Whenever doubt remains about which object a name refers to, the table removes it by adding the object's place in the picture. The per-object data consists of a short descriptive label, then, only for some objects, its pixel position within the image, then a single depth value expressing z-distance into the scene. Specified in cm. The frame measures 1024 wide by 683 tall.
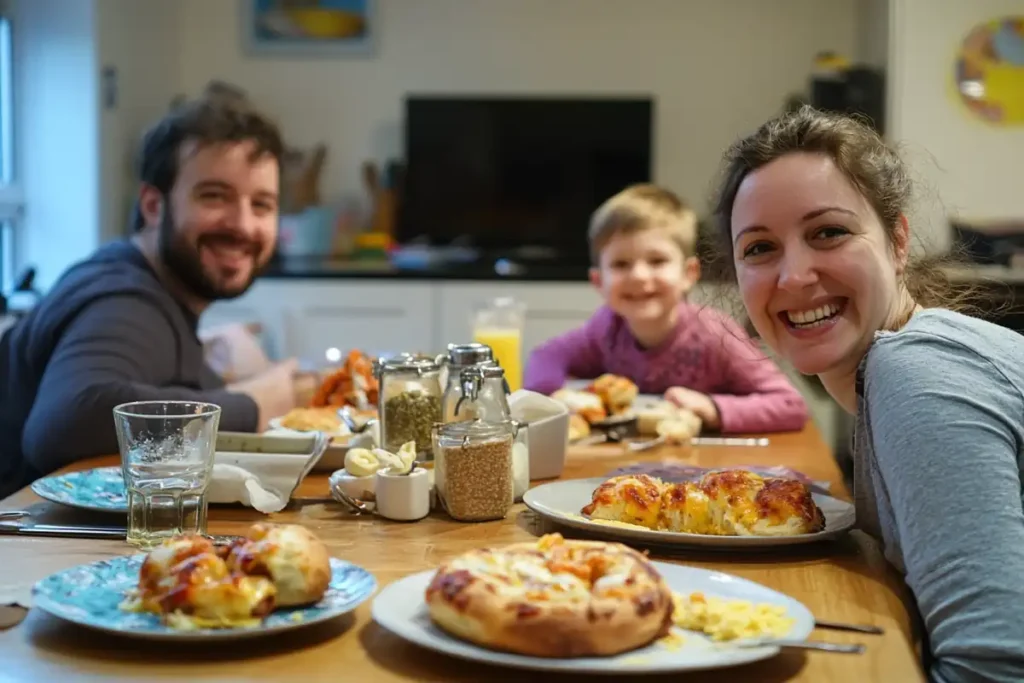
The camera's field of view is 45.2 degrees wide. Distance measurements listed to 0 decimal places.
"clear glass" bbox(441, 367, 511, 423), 150
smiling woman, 102
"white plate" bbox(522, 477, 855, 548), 122
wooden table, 91
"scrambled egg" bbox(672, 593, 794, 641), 95
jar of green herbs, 163
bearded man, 183
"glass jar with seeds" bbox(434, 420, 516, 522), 139
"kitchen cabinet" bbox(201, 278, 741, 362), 483
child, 244
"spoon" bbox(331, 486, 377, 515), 143
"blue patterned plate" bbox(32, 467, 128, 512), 141
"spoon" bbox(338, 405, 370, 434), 175
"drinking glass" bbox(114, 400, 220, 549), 125
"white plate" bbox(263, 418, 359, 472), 168
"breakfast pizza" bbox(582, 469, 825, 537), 126
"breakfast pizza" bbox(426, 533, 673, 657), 89
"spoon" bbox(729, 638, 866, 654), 91
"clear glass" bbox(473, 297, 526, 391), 253
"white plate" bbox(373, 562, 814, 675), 88
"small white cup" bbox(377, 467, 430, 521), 140
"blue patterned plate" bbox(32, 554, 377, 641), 93
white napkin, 143
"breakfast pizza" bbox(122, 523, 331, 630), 95
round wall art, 439
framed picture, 557
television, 544
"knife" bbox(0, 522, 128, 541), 131
